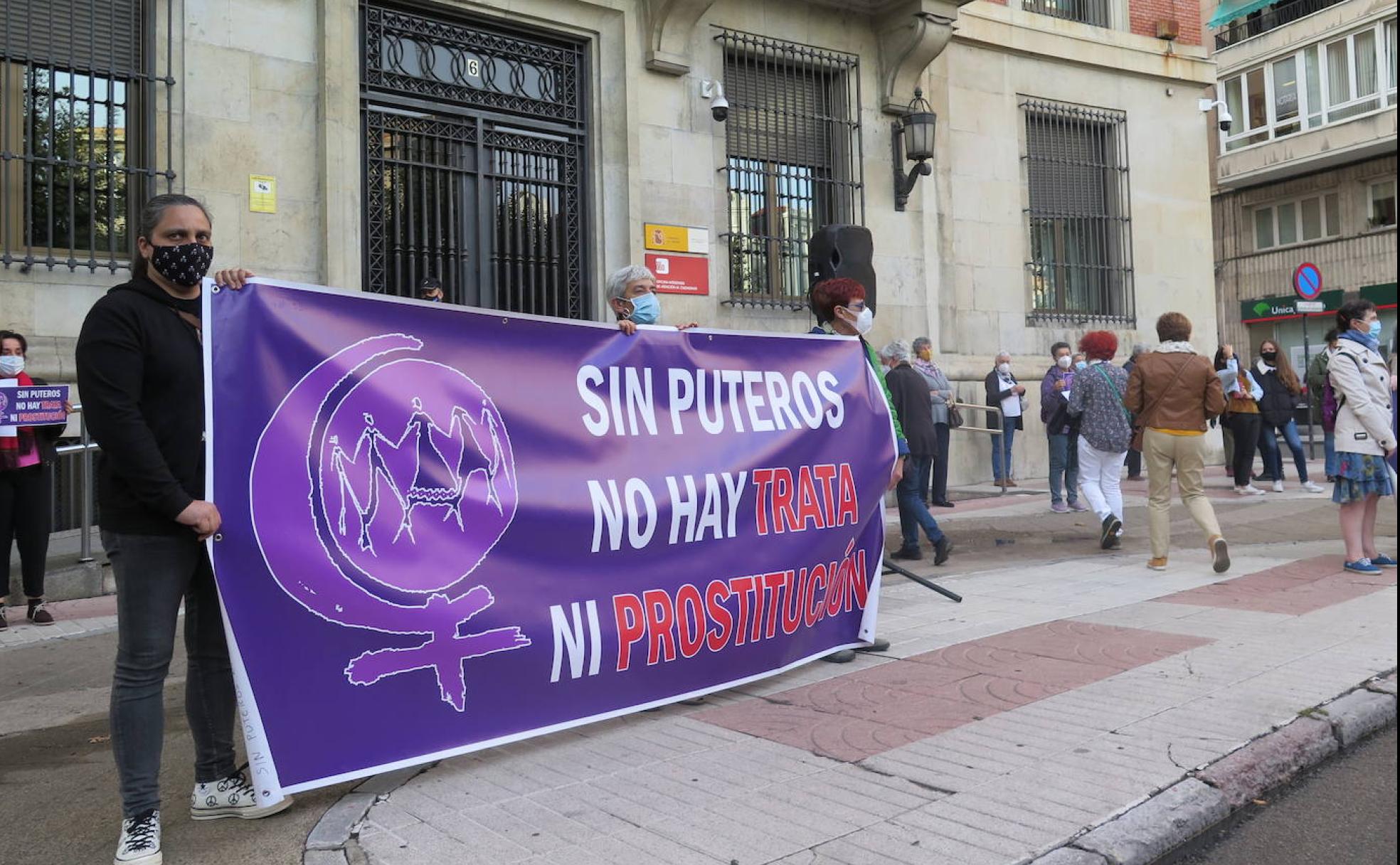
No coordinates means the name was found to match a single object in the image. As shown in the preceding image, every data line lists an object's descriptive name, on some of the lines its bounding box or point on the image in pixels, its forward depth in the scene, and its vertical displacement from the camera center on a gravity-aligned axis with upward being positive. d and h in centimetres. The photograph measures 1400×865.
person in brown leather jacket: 761 +31
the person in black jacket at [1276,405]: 1284 +61
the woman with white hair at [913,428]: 852 +31
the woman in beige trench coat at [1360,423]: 717 +21
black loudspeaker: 757 +152
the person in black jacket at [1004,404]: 1329 +73
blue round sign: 1938 +317
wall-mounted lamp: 1311 +404
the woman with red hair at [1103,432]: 899 +23
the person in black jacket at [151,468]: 297 +4
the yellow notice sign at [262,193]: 944 +255
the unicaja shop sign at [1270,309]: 3005 +423
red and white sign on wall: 1170 +219
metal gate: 1027 +316
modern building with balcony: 2691 +784
